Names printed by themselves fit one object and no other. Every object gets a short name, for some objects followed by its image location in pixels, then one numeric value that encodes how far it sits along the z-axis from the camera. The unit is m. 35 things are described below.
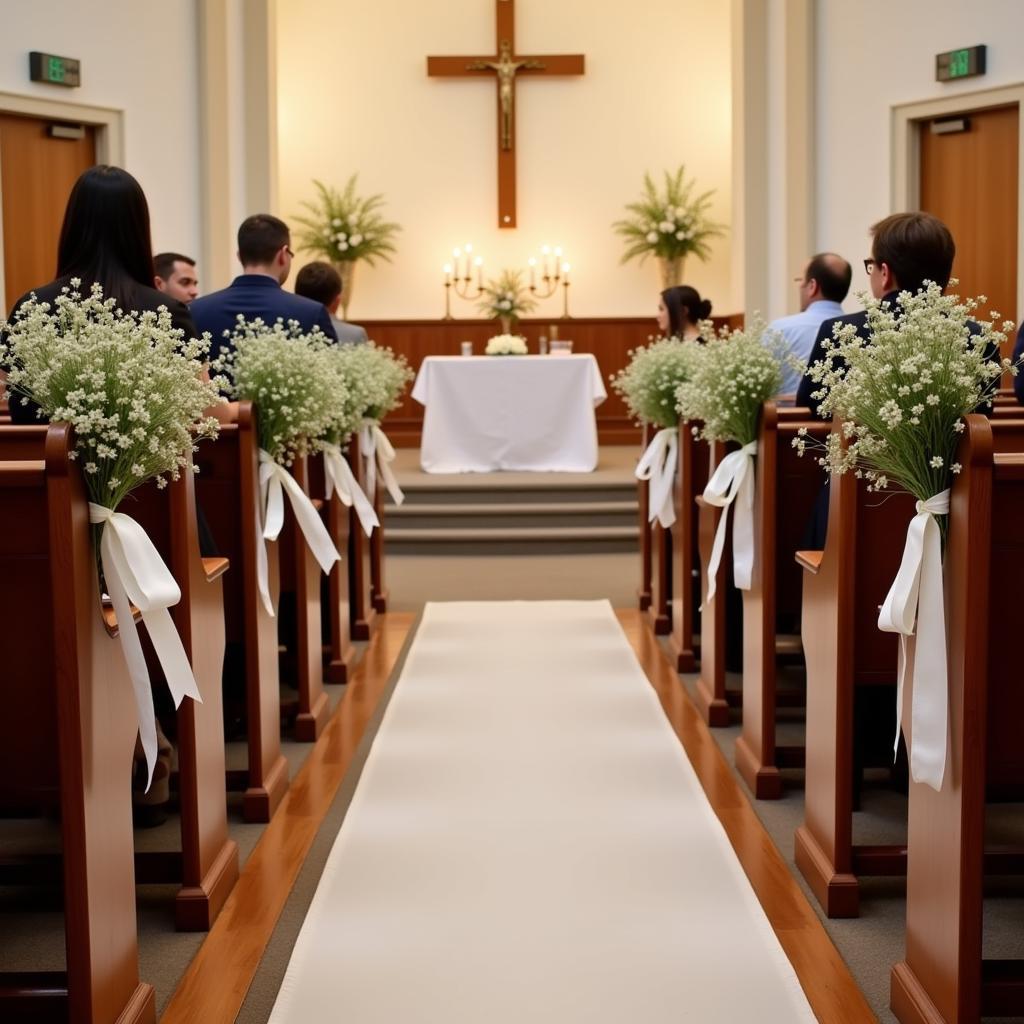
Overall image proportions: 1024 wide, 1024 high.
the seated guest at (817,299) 5.42
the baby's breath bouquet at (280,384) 4.03
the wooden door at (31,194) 8.47
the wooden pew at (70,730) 2.34
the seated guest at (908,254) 3.51
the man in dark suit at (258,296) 4.76
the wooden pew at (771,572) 3.99
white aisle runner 2.64
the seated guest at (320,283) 6.14
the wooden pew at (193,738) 3.09
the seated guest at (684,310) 6.58
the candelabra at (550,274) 12.95
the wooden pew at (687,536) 5.43
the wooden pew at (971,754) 2.34
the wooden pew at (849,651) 3.08
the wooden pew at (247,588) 3.86
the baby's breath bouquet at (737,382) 4.06
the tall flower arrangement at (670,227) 12.09
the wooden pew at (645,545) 6.84
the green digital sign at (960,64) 8.81
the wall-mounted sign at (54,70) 8.43
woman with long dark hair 3.21
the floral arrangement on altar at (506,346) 10.74
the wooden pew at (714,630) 4.74
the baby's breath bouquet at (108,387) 2.42
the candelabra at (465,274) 12.95
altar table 10.35
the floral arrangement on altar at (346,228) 12.29
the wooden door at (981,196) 8.92
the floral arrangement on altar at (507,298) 11.96
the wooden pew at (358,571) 6.11
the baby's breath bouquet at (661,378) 5.68
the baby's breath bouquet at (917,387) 2.41
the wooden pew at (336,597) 5.45
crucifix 12.77
